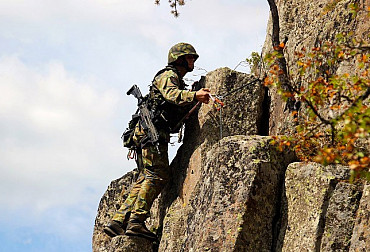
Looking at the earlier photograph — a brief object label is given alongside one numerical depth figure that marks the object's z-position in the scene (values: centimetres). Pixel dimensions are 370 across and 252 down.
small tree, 839
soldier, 1697
